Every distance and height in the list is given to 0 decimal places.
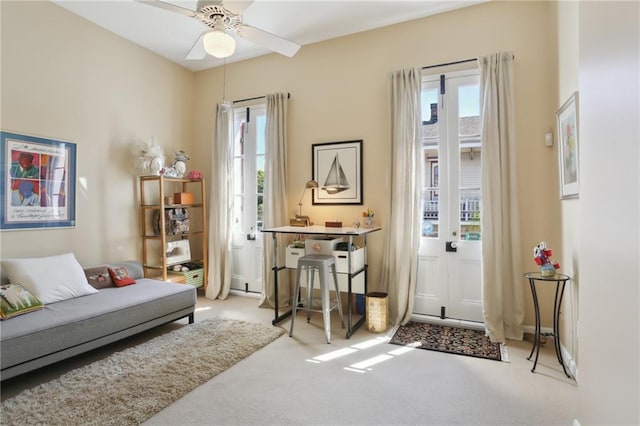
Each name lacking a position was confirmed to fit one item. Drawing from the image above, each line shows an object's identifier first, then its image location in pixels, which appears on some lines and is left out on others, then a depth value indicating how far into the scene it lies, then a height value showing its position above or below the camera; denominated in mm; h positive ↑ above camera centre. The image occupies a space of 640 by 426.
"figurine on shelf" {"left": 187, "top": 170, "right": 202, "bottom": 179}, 4586 +547
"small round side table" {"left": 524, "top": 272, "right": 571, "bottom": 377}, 2523 -758
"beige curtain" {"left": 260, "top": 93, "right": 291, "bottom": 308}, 4188 +282
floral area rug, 2846 -1158
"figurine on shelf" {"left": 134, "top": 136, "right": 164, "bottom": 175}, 4074 +718
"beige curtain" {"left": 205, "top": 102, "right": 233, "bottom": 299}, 4594 +68
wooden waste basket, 3311 -982
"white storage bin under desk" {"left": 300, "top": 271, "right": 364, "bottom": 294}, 3512 -719
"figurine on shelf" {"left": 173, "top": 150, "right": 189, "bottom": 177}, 4406 +687
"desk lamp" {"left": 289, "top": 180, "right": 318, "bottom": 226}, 3896 -75
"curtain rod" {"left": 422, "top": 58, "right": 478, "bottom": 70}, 3315 +1510
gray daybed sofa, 2244 -825
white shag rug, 1973 -1144
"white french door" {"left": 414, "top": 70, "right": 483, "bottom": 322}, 3381 +143
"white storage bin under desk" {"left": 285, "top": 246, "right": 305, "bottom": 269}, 3624 -443
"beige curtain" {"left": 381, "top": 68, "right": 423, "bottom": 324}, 3457 +290
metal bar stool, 3113 -585
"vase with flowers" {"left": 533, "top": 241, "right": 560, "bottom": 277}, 2598 -380
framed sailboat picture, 3859 +494
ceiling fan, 2211 +1361
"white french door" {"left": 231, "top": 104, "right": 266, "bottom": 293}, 4586 +228
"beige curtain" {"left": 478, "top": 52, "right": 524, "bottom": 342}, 3082 -27
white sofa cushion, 2830 -528
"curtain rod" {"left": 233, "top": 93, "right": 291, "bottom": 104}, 4374 +1553
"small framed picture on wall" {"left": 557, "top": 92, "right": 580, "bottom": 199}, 2398 +498
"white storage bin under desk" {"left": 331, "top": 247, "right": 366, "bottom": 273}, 3363 -461
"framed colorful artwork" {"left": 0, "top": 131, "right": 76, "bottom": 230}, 3029 +328
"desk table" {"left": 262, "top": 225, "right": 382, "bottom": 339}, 3197 -186
